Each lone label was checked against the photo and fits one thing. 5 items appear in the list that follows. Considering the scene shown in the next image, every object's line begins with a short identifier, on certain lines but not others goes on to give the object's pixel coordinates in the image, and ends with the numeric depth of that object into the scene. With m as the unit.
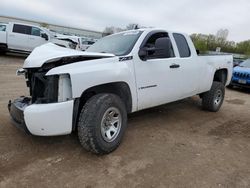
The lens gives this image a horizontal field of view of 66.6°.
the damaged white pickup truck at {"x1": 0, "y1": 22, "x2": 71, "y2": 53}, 11.11
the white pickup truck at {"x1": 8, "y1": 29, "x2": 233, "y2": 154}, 2.39
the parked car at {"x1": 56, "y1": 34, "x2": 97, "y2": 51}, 12.49
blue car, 8.01
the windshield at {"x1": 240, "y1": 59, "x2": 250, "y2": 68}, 8.96
